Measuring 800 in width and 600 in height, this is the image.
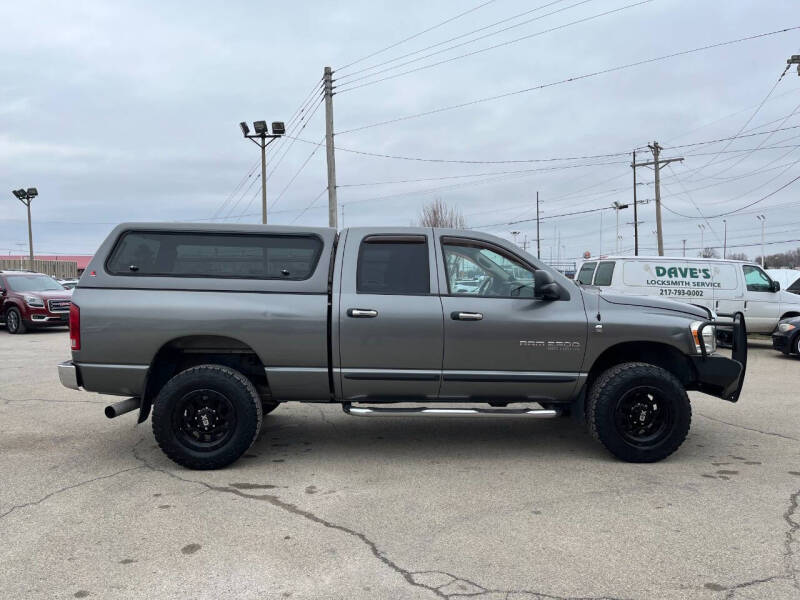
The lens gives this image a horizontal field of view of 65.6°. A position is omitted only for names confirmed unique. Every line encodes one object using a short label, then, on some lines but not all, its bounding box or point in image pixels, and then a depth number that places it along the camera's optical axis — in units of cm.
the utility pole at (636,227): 4567
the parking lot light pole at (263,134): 2472
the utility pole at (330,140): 2101
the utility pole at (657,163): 3816
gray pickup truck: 479
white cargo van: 1288
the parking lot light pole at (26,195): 4012
